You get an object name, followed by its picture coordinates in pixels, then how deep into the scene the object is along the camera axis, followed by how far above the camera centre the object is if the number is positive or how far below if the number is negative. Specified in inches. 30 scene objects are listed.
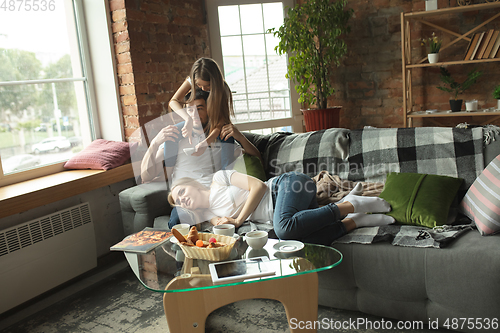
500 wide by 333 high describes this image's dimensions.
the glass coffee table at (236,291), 58.6 -27.0
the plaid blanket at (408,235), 65.2 -23.8
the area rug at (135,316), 70.9 -37.4
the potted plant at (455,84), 126.4 +2.2
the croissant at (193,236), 60.7 -18.2
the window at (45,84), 95.0 +11.0
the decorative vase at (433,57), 126.2 +11.4
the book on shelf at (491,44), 119.5 +13.2
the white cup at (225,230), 65.1 -19.1
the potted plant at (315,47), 130.2 +19.0
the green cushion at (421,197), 73.8 -19.5
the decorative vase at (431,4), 123.6 +27.5
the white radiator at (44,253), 83.0 -28.2
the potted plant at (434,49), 126.1 +13.8
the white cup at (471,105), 123.3 -4.5
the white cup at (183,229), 67.7 -19.0
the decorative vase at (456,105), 126.4 -4.1
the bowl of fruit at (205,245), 57.8 -19.4
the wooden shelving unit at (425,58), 121.3 +15.6
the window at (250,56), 133.0 +18.2
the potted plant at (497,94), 118.9 -1.7
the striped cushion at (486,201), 65.7 -19.2
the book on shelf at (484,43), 120.6 +13.7
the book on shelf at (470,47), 123.8 +13.2
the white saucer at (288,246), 59.2 -20.9
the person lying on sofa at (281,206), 71.1 -18.7
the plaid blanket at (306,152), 95.3 -11.4
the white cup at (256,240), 60.3 -19.5
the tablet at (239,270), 52.3 -21.4
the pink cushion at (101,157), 103.9 -8.8
